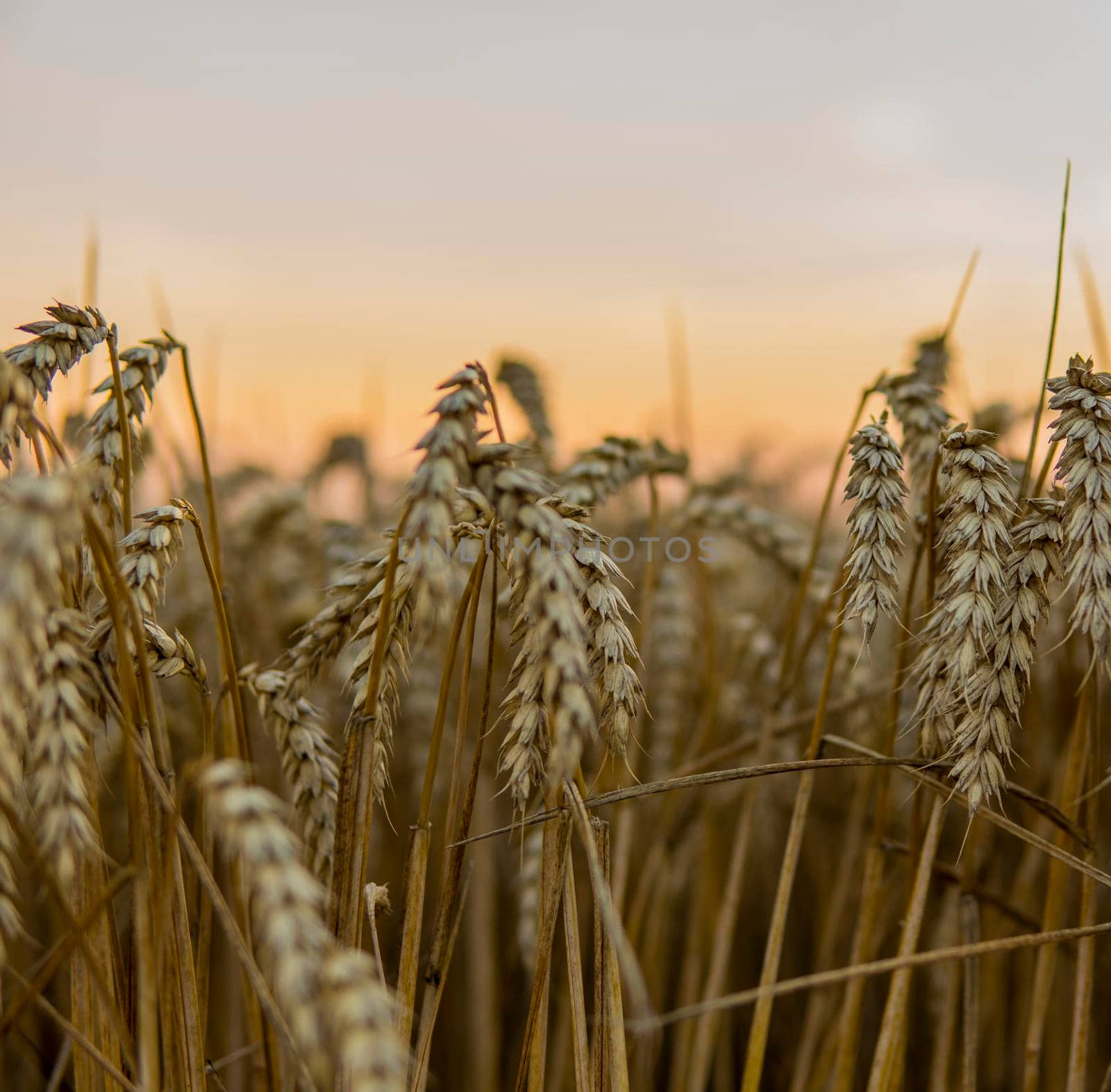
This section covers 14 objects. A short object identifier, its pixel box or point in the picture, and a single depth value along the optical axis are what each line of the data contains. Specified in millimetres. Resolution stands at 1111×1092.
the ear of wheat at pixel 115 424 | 590
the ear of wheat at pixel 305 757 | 612
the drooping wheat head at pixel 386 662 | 568
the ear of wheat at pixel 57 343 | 570
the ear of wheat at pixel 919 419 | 692
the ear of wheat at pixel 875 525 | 571
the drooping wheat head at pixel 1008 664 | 570
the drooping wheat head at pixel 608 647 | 560
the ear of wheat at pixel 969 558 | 565
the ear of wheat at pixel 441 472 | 498
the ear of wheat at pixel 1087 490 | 555
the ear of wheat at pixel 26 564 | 464
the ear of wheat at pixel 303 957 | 453
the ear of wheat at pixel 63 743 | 502
